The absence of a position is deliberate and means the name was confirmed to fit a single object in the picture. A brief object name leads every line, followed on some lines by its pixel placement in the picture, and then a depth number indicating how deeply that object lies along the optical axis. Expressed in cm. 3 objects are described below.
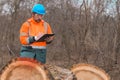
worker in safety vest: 691
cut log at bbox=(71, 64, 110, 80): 760
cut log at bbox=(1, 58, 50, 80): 645
